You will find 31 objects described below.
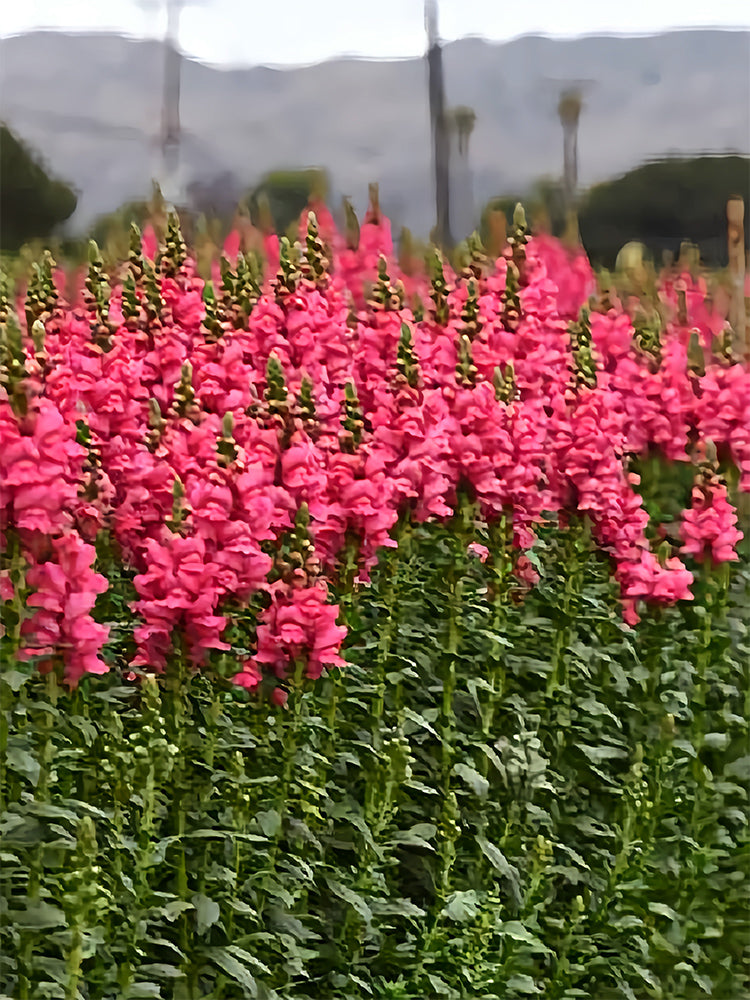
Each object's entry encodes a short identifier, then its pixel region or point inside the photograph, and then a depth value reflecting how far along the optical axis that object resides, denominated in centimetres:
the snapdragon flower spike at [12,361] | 374
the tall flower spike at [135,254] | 391
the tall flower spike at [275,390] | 389
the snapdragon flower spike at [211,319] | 390
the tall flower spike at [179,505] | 380
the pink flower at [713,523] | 411
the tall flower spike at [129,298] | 391
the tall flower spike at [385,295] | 399
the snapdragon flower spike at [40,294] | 386
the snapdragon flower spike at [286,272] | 394
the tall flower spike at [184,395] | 387
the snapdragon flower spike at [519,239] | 402
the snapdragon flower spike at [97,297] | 389
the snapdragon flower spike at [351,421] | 393
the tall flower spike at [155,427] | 387
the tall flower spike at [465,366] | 401
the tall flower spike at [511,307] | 406
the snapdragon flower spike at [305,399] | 391
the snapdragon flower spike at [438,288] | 401
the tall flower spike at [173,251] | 391
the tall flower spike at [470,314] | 404
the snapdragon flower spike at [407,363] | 397
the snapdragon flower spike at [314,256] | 395
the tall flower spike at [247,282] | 393
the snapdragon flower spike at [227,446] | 382
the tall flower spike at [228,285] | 392
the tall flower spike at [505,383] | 403
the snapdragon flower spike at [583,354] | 410
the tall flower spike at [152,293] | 391
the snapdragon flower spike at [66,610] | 374
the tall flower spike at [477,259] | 402
